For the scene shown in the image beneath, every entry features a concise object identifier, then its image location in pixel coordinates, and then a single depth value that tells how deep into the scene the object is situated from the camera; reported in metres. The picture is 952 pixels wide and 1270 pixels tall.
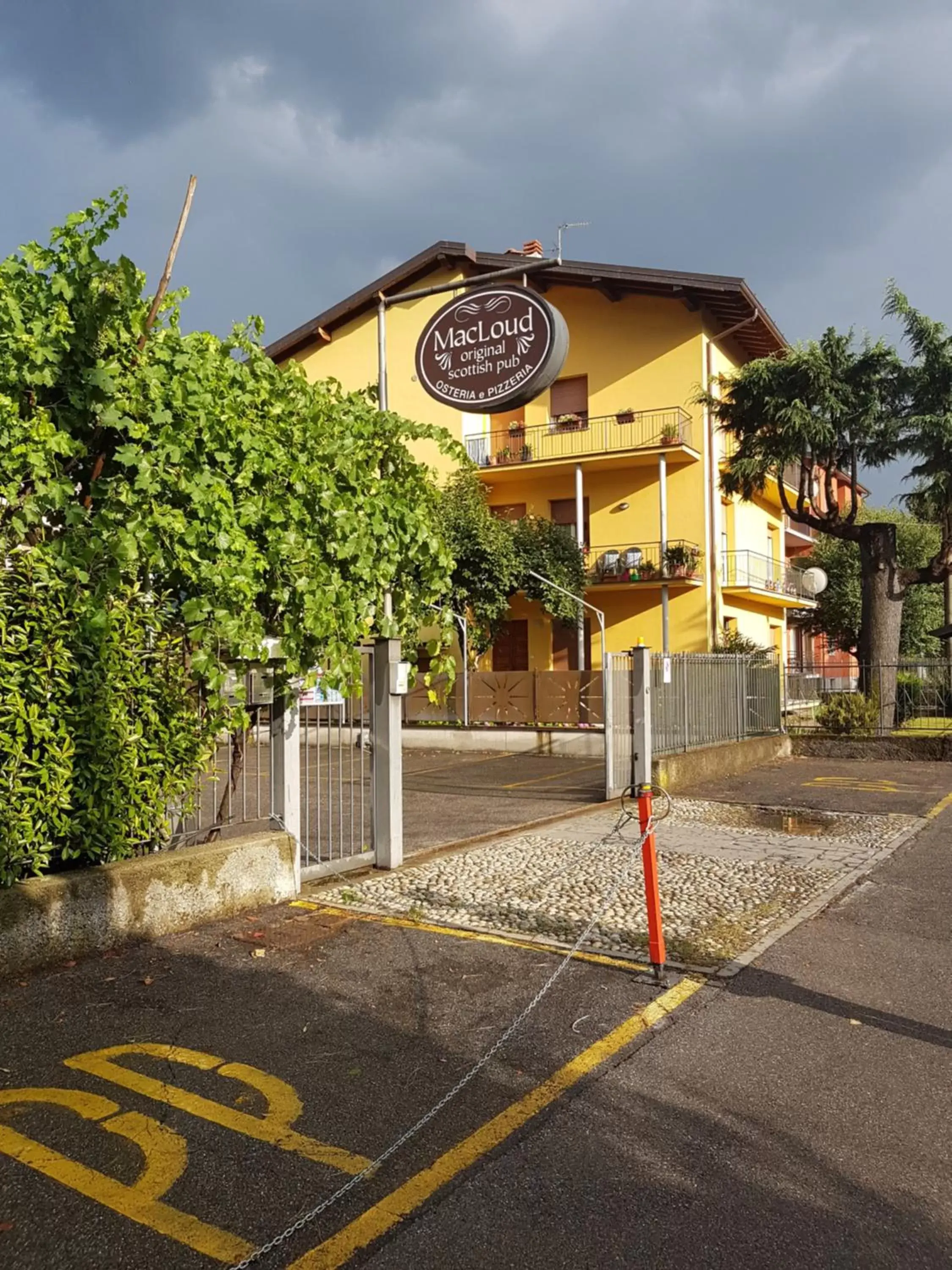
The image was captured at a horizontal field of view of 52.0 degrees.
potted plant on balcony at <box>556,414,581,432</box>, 27.31
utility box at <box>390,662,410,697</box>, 7.56
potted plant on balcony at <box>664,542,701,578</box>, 25.64
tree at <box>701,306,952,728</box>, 20.33
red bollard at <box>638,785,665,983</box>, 4.91
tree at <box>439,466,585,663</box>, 24.12
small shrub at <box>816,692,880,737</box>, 18.25
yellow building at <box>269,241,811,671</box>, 26.12
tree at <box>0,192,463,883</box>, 5.29
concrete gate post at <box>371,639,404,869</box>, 7.64
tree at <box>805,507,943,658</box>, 32.34
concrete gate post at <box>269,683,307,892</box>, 6.87
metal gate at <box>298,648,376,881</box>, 7.28
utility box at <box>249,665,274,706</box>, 6.68
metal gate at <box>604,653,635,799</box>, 12.30
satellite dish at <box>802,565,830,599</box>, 28.06
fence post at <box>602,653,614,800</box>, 12.16
